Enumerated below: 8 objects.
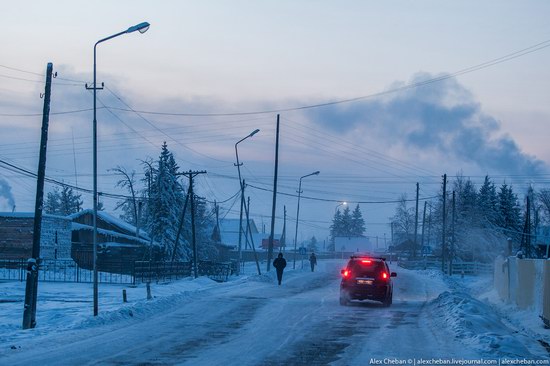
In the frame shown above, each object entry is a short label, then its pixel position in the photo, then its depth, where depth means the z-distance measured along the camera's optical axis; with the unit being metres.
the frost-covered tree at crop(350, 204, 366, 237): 183.62
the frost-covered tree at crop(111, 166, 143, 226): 91.00
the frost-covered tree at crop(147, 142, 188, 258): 73.31
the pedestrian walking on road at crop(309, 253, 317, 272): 66.38
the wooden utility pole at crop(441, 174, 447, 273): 68.66
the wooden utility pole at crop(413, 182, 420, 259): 89.89
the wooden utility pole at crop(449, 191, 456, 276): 66.03
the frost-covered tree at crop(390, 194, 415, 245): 160.50
